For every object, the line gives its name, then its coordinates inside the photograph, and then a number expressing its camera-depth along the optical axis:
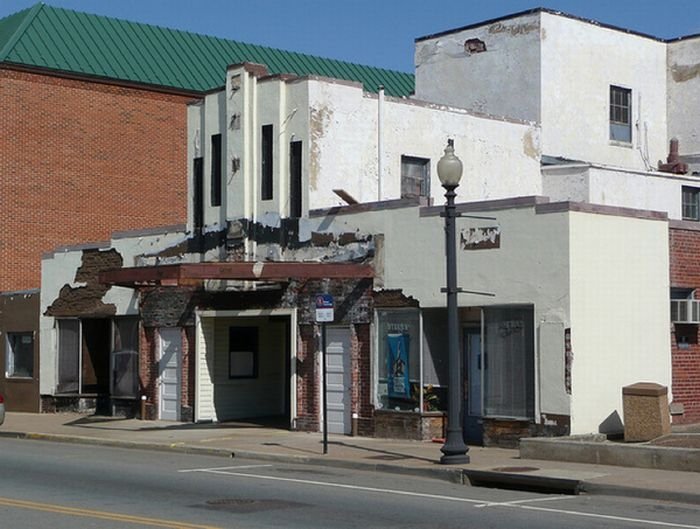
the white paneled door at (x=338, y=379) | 26.17
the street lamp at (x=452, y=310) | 20.23
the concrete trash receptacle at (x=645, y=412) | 21.14
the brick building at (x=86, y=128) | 39.81
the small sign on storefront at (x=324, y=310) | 22.53
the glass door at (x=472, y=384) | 24.27
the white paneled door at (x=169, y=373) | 30.22
